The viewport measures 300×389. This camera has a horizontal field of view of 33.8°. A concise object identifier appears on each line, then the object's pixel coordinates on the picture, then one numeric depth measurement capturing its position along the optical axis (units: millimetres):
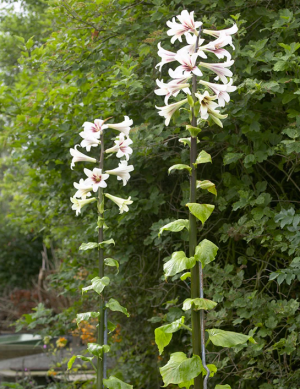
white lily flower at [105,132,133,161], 2164
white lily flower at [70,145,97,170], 2236
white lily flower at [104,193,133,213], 2219
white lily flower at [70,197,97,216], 2141
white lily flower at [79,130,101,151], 2135
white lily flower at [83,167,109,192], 2059
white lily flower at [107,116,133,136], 2158
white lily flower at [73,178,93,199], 2098
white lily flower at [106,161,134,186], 2176
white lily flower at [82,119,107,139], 2146
